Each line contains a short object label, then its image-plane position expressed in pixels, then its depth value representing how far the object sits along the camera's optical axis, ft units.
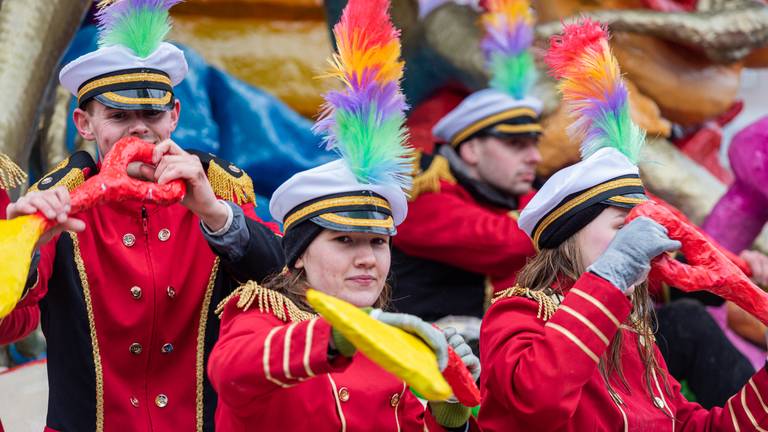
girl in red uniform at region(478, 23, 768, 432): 17.10
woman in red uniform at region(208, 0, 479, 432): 17.63
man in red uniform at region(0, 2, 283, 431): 20.34
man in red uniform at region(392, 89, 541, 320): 31.42
